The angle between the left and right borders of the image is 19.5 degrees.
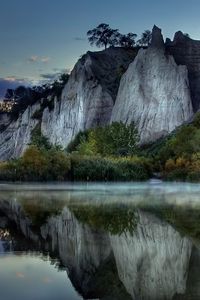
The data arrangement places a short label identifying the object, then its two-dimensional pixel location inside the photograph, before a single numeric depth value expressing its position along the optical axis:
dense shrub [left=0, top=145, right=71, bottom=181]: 58.97
